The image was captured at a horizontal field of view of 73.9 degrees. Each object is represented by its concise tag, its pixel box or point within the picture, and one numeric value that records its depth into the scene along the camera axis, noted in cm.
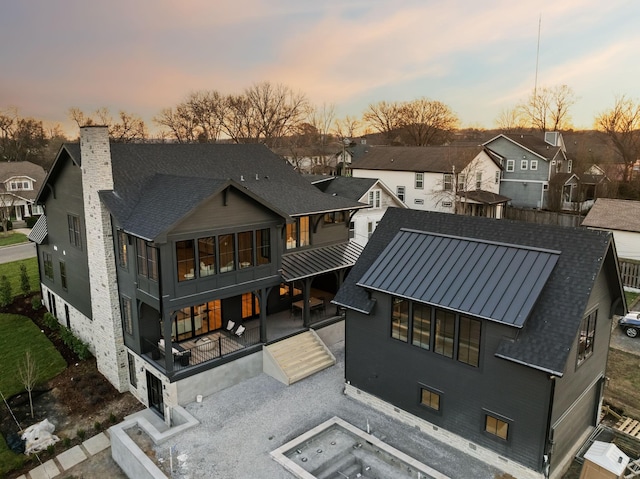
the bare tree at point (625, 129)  4584
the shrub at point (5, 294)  2408
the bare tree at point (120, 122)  5797
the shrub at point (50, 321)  2148
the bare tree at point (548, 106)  6056
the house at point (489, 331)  1012
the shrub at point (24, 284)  2572
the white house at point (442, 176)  3672
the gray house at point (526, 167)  4375
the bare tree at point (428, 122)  7369
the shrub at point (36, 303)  2391
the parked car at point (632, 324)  1972
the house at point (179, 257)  1395
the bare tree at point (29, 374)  1494
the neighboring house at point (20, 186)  4541
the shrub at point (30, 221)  4395
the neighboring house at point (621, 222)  2756
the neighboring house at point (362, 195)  2647
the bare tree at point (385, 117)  7919
